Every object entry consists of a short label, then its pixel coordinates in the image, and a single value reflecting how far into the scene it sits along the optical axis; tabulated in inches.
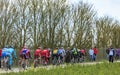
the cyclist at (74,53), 1590.8
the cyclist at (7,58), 1080.8
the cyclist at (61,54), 1445.6
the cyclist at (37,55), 1245.7
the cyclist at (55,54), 1454.2
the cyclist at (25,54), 1128.2
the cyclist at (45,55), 1301.7
